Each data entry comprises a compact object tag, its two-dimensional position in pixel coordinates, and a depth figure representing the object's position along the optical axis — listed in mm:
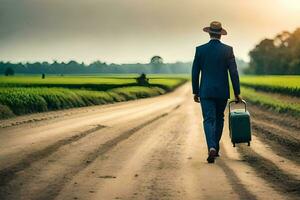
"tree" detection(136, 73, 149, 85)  74000
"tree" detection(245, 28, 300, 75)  130500
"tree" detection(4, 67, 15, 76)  140150
